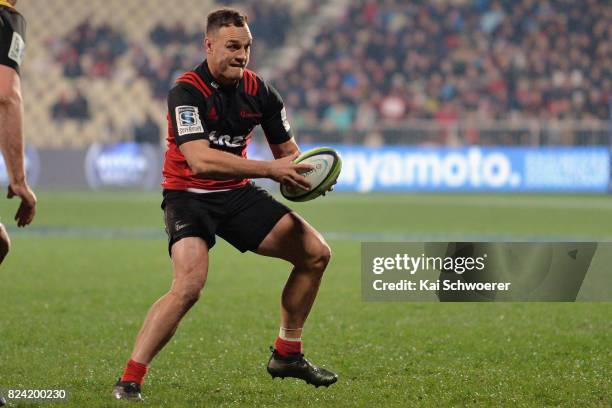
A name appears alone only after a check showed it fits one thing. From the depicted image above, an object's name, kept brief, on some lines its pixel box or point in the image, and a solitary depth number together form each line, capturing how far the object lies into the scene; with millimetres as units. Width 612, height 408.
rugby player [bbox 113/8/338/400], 10711
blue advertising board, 48344
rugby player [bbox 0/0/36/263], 9594
